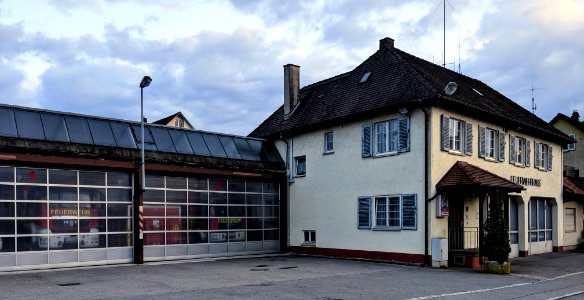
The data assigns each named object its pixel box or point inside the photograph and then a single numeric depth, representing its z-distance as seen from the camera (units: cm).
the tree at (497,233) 1803
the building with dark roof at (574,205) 2941
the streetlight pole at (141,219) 2038
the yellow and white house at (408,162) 1992
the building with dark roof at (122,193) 1842
